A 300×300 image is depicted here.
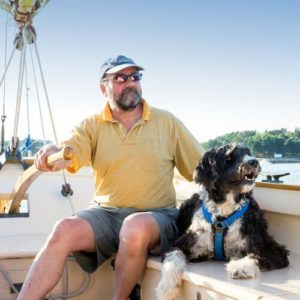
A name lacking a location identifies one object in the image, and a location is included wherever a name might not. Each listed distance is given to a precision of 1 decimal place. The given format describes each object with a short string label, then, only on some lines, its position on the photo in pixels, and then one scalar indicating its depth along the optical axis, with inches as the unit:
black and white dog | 113.6
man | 119.7
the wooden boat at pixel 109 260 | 103.3
